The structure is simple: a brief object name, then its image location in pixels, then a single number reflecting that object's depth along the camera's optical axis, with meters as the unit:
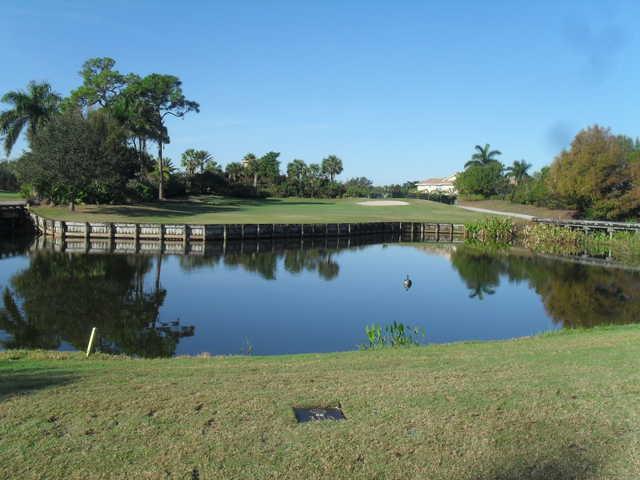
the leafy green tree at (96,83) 65.69
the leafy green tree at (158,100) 68.25
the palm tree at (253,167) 101.62
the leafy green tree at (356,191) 106.56
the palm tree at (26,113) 56.19
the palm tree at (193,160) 94.56
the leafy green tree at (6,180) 92.62
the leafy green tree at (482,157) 117.06
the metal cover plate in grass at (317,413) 6.77
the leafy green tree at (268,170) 102.41
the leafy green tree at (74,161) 48.62
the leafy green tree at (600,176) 53.00
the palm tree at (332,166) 118.31
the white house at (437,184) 175.88
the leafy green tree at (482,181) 98.50
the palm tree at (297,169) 108.31
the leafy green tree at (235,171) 100.88
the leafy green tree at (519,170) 115.38
